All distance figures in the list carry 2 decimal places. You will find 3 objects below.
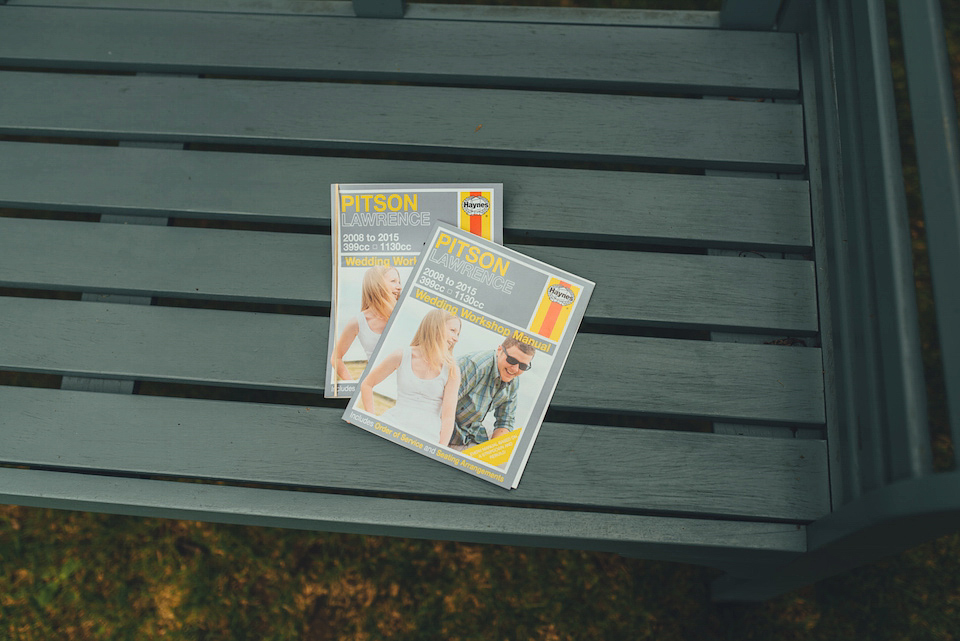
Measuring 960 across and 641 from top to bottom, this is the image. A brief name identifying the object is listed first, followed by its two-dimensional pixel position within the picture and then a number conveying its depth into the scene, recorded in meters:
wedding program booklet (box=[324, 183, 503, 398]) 0.89
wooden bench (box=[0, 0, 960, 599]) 0.82
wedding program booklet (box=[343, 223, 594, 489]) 0.84
